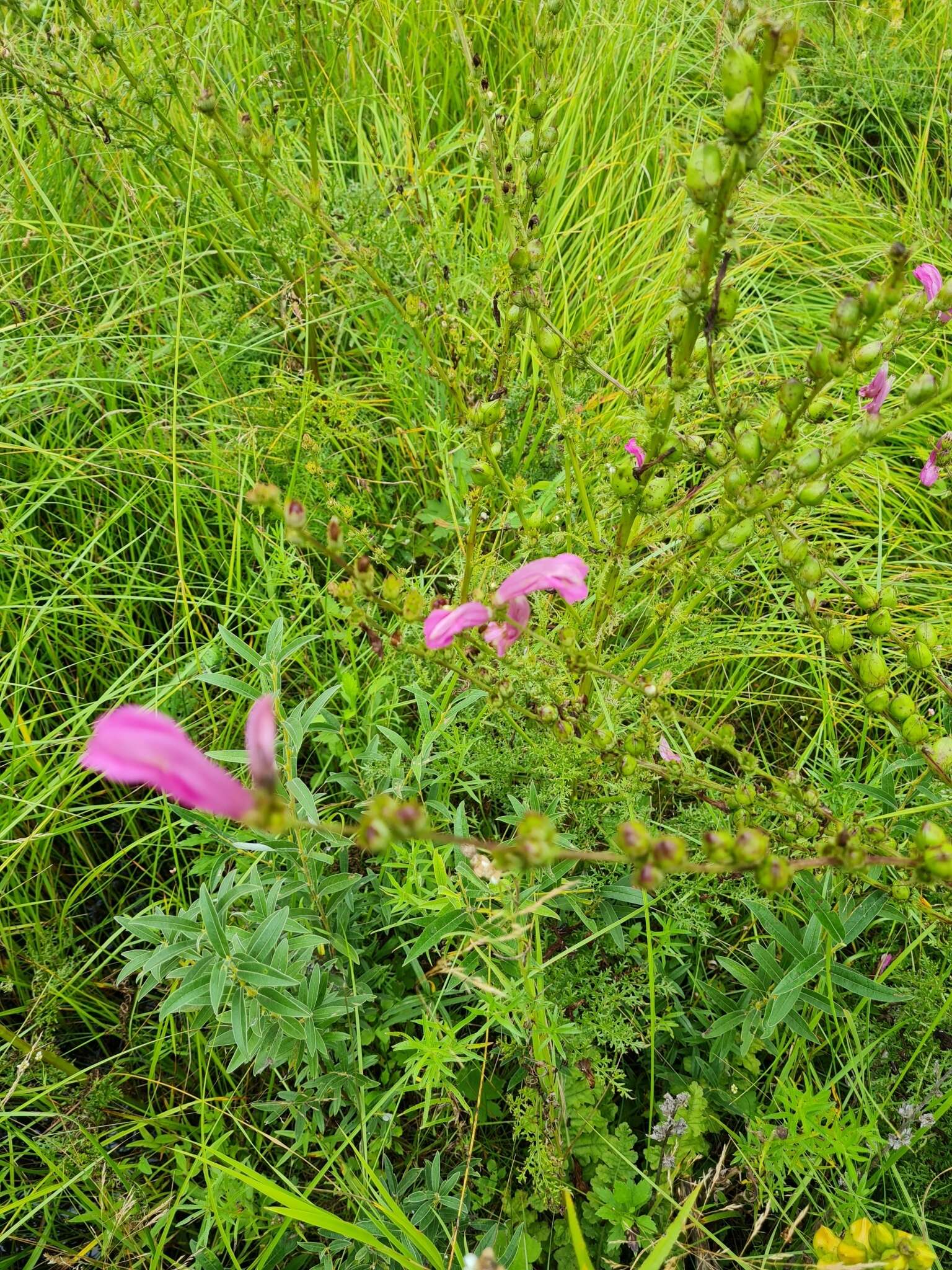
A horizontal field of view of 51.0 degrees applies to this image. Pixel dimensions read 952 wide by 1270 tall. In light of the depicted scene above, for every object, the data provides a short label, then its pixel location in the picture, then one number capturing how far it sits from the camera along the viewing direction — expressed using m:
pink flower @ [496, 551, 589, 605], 0.27
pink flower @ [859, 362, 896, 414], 0.31
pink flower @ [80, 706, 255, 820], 0.18
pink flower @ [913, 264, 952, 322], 0.32
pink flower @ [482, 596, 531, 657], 0.27
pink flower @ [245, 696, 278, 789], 0.18
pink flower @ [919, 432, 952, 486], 0.32
